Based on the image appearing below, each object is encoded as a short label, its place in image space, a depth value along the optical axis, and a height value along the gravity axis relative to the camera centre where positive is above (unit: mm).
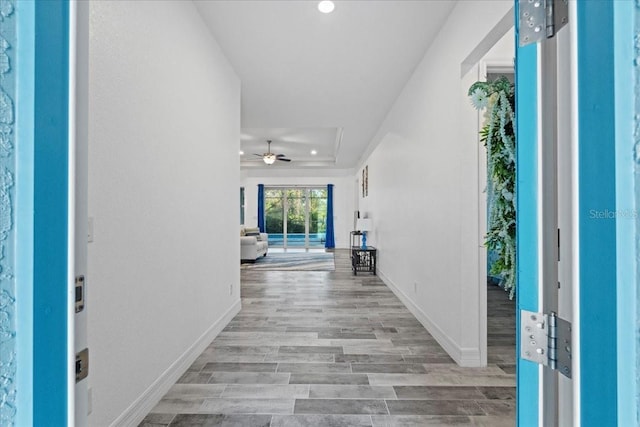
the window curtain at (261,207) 11336 +282
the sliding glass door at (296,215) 11680 +10
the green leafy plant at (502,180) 1458 +155
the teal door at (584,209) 502 +10
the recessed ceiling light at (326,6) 2525 +1591
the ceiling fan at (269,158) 7856 +1362
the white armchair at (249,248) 8047 -788
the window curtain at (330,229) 11422 -469
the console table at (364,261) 6496 -900
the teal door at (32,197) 510 +29
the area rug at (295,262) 7230 -1135
